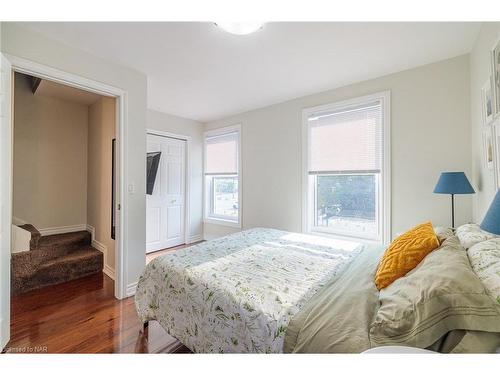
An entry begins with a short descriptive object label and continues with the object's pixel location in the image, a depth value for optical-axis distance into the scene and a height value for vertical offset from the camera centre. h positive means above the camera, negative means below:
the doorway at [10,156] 1.58 +0.26
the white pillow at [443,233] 1.39 -0.30
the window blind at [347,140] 2.70 +0.60
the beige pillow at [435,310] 0.73 -0.41
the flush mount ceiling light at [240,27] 1.64 +1.16
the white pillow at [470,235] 1.25 -0.27
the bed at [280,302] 0.80 -0.54
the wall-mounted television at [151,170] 3.87 +0.30
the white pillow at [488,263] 0.79 -0.31
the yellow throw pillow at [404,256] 1.19 -0.37
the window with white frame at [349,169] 2.66 +0.24
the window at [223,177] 4.22 +0.22
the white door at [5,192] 1.56 -0.03
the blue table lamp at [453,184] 1.84 +0.03
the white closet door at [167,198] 3.96 -0.17
